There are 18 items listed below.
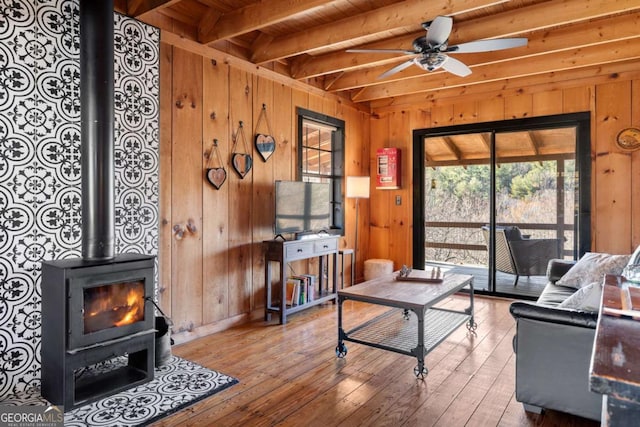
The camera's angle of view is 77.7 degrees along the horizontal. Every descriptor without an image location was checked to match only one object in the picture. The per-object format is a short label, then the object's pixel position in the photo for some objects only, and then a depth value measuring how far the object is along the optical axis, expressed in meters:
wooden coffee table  2.79
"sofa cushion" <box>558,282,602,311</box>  2.08
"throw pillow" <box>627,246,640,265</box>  2.64
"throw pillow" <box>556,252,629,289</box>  3.37
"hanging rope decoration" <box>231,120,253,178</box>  3.80
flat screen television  4.03
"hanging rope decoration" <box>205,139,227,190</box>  3.57
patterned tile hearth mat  2.17
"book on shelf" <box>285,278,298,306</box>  4.14
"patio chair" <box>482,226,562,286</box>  4.81
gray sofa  2.08
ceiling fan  2.65
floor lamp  5.27
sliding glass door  4.69
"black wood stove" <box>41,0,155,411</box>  2.25
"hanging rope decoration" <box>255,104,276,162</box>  4.05
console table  3.90
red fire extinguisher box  5.69
